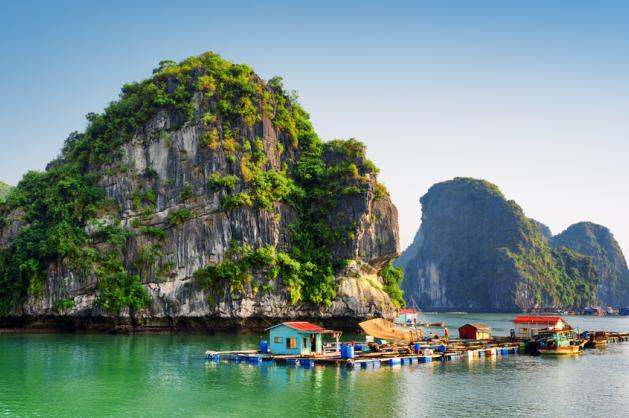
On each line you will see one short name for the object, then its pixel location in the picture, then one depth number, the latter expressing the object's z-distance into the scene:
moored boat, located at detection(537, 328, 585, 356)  51.38
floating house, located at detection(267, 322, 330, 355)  43.16
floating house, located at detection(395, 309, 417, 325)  93.93
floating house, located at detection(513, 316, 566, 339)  58.16
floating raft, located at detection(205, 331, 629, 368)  40.72
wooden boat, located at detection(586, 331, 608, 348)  61.78
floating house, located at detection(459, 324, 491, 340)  58.56
